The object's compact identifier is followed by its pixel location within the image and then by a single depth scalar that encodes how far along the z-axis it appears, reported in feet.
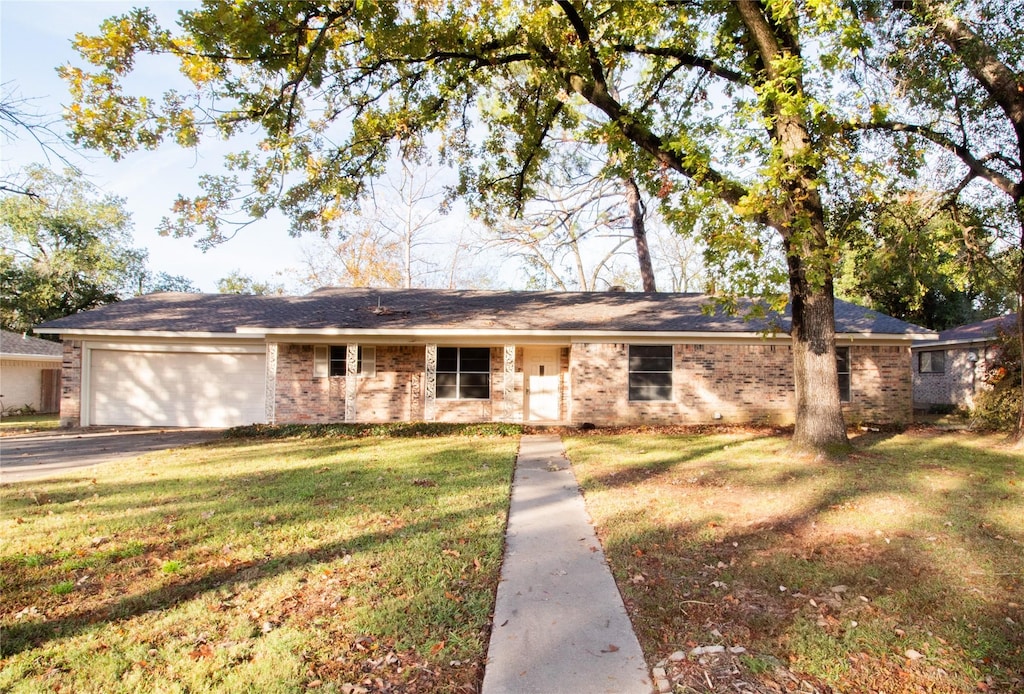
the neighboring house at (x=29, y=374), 61.57
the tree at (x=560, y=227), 78.79
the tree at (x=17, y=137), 15.71
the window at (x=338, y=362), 49.80
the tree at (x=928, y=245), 34.22
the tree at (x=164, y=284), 104.22
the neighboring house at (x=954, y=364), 60.90
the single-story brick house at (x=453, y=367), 47.55
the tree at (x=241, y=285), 119.75
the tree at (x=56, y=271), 78.33
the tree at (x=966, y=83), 30.63
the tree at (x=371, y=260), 96.32
